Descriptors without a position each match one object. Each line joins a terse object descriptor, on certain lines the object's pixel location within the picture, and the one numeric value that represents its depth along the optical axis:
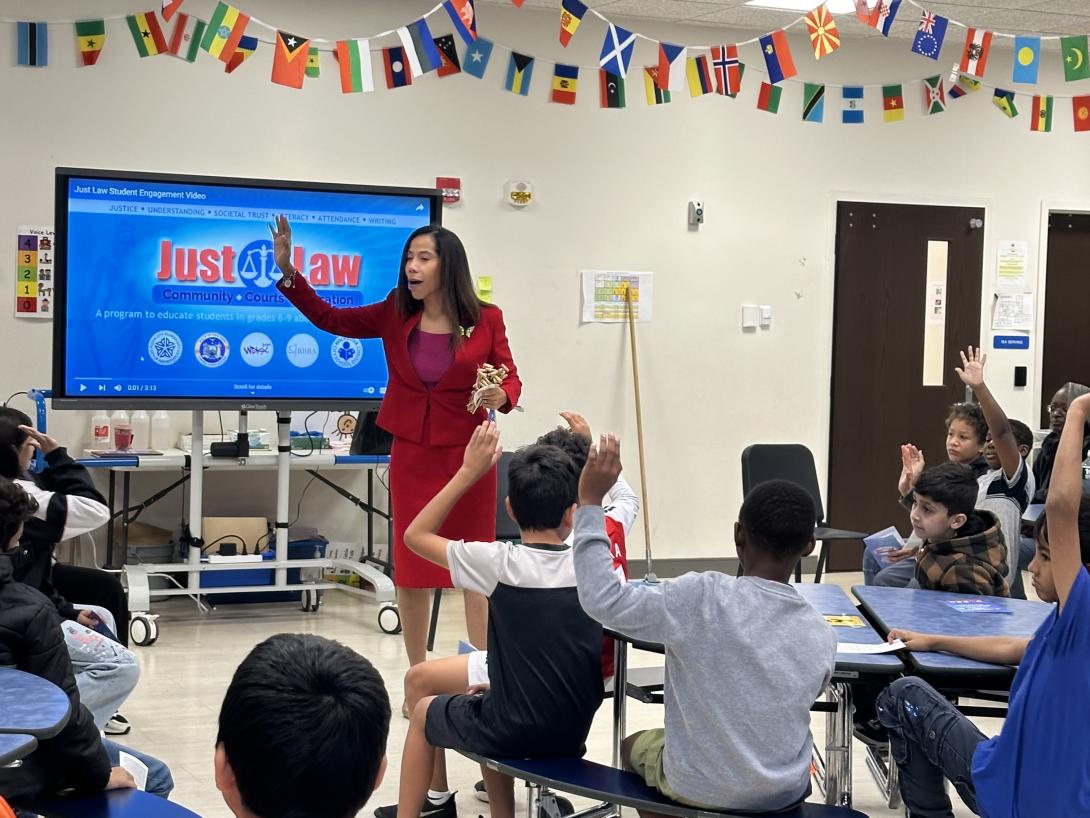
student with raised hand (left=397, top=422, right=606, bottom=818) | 2.69
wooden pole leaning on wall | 6.86
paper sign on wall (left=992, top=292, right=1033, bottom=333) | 7.50
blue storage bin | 5.93
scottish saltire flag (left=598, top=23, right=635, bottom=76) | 5.62
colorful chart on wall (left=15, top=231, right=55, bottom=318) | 5.88
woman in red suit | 3.97
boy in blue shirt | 2.15
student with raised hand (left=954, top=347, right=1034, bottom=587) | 4.64
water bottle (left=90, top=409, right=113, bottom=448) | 5.91
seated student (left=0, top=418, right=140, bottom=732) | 3.32
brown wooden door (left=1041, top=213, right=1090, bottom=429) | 7.71
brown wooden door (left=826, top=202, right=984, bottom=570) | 7.26
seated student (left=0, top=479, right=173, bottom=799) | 2.24
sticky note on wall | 6.57
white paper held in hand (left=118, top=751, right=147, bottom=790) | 2.65
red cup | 5.87
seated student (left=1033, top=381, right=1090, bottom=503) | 5.01
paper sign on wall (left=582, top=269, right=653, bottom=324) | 6.80
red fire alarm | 6.51
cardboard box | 6.01
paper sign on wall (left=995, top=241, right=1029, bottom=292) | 7.50
